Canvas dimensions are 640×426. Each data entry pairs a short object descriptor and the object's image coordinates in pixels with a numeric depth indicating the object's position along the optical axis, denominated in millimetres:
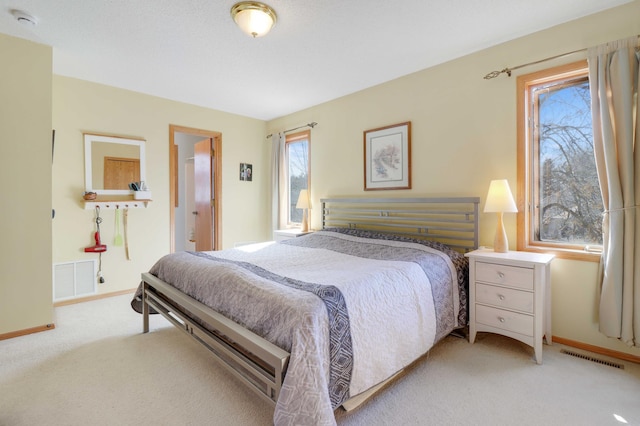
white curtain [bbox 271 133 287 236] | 4805
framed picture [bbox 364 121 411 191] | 3387
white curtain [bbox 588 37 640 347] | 2027
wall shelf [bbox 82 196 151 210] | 3516
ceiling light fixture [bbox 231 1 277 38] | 2131
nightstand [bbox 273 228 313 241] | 4188
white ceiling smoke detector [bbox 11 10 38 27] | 2268
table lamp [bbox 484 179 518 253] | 2408
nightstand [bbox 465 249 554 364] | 2133
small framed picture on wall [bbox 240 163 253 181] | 4930
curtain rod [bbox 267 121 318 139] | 4398
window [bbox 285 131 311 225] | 4688
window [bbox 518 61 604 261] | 2361
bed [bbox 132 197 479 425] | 1354
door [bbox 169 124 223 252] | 4184
